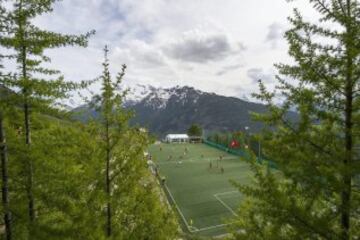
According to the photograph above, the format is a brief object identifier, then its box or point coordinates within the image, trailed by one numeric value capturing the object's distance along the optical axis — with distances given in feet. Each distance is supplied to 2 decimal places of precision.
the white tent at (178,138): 399.44
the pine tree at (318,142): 22.24
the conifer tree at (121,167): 35.58
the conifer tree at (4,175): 23.97
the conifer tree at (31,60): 24.03
